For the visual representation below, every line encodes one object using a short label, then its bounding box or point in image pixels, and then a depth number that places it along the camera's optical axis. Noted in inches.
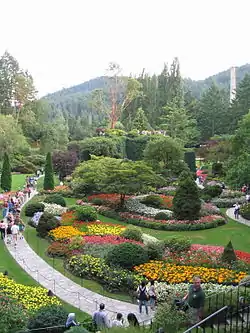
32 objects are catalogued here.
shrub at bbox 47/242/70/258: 798.5
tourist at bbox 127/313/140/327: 462.0
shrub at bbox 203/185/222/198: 1396.4
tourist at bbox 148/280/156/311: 565.0
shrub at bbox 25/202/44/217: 1150.4
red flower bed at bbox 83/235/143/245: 824.9
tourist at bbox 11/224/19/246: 909.8
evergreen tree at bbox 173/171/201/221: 1070.3
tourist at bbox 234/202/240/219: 1139.3
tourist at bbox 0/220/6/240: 916.0
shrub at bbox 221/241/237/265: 700.7
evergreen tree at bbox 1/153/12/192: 1502.2
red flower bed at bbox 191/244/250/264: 736.3
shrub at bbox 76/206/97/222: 1027.3
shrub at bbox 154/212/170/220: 1096.8
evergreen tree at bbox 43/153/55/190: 1501.7
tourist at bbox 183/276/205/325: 403.5
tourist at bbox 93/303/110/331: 454.4
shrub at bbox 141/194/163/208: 1233.4
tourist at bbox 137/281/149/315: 548.7
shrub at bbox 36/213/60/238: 942.4
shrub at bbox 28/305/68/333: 451.5
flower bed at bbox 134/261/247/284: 638.5
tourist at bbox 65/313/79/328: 438.6
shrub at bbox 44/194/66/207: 1237.1
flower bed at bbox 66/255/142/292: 645.9
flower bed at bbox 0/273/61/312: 561.3
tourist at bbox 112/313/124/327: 448.8
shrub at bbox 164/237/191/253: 781.3
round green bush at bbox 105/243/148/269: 693.9
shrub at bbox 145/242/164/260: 733.9
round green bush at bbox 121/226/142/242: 855.7
